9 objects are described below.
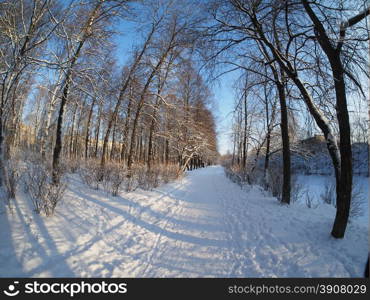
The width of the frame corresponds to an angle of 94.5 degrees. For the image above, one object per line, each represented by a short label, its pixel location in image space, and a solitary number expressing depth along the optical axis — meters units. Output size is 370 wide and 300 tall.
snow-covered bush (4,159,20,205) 4.18
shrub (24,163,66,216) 3.93
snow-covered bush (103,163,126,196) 6.69
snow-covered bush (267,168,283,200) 8.16
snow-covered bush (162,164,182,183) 12.49
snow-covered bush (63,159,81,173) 10.74
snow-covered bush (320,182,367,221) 5.57
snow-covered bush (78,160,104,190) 7.11
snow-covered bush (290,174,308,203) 7.90
